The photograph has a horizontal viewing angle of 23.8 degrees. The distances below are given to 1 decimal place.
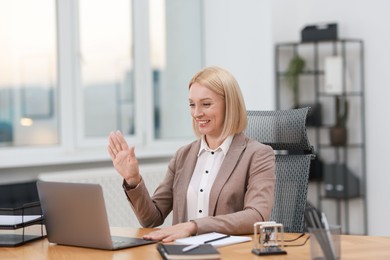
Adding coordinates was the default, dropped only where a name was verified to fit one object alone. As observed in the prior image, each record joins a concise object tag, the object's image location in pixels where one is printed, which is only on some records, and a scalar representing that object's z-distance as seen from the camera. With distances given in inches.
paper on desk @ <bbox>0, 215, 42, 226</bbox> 126.7
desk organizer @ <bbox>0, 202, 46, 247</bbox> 126.2
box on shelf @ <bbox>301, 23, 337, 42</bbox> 286.1
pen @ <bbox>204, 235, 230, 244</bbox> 117.8
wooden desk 110.4
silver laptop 115.5
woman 134.0
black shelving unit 287.3
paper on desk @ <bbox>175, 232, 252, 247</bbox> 116.8
